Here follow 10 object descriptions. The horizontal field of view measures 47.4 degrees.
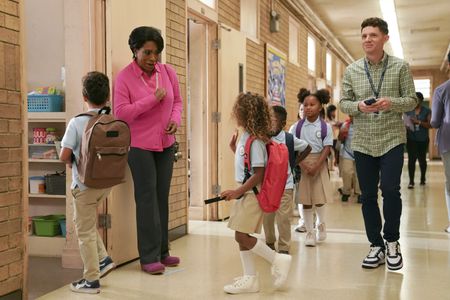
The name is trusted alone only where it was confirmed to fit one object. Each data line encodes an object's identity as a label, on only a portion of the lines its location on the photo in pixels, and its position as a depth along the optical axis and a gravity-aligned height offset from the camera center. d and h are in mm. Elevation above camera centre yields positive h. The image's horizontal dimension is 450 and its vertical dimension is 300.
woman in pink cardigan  3230 +157
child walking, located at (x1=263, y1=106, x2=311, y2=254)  3703 -458
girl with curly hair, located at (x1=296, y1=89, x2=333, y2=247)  4129 -138
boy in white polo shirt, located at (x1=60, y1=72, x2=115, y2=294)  2795 -266
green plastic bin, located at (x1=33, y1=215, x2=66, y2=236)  3988 -610
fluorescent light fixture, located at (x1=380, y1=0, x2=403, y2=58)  9719 +2709
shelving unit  3893 -370
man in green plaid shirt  3240 +110
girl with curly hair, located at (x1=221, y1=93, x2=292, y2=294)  2803 -308
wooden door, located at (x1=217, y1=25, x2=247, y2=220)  5410 +553
